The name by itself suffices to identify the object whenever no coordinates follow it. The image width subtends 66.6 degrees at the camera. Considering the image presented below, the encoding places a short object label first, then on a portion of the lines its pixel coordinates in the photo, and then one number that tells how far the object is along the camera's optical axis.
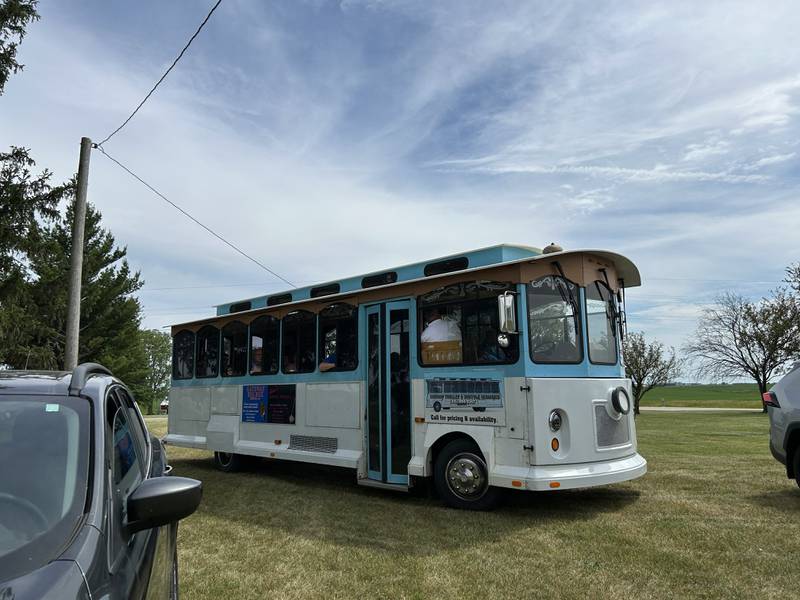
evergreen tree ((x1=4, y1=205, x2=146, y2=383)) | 34.34
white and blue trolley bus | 6.90
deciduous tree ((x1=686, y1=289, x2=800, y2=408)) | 38.19
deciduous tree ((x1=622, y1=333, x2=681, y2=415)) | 42.09
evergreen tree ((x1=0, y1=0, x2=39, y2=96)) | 14.49
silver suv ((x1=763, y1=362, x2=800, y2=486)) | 7.10
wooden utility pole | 10.84
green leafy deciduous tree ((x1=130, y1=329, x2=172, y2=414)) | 76.25
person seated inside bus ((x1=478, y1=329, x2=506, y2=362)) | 7.22
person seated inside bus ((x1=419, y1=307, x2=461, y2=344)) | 7.74
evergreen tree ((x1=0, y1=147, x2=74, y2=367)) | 14.40
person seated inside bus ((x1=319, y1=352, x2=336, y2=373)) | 9.32
